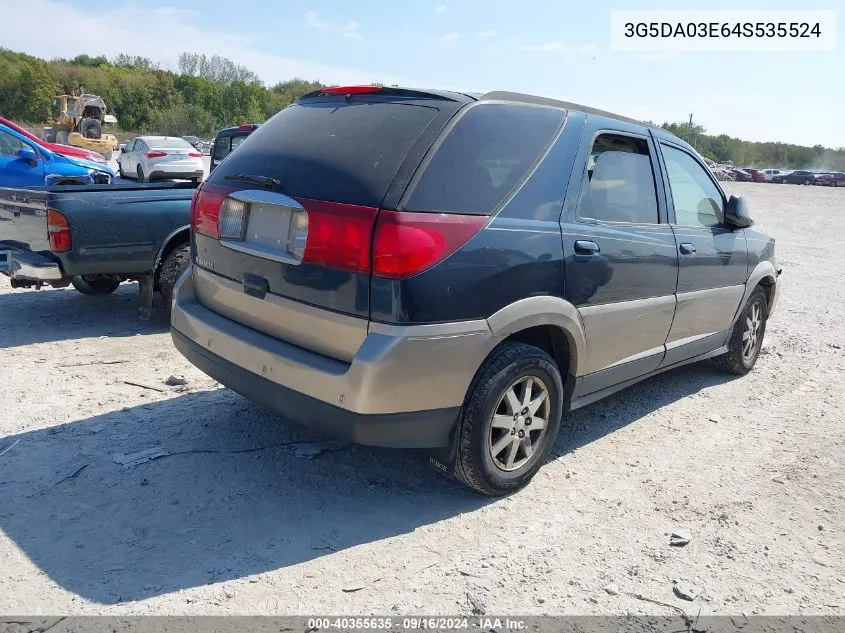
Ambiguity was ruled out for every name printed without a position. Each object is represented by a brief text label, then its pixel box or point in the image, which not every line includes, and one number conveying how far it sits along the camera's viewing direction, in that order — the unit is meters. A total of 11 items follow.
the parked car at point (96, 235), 5.60
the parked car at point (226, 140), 13.48
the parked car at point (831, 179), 58.06
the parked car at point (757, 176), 62.06
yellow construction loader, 33.41
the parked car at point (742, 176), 61.63
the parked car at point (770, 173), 62.10
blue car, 11.18
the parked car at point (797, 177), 59.69
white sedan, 19.48
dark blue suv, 2.92
